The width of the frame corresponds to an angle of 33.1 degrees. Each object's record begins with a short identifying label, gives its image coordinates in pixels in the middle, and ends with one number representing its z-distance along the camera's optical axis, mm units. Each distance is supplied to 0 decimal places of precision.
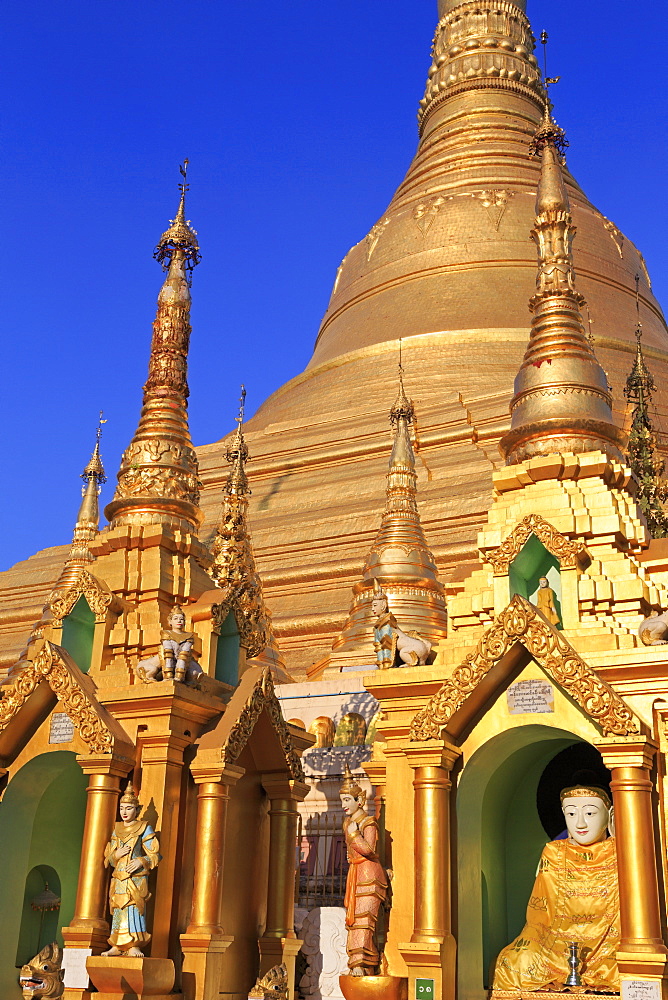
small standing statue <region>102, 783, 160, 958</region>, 9188
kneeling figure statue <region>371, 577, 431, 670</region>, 10020
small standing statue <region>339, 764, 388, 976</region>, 8969
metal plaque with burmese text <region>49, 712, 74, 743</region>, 10336
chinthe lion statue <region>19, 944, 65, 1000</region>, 9328
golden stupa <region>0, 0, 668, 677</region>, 24219
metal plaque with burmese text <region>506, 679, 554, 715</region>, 9069
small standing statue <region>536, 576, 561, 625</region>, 9984
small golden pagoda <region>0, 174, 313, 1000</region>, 9586
